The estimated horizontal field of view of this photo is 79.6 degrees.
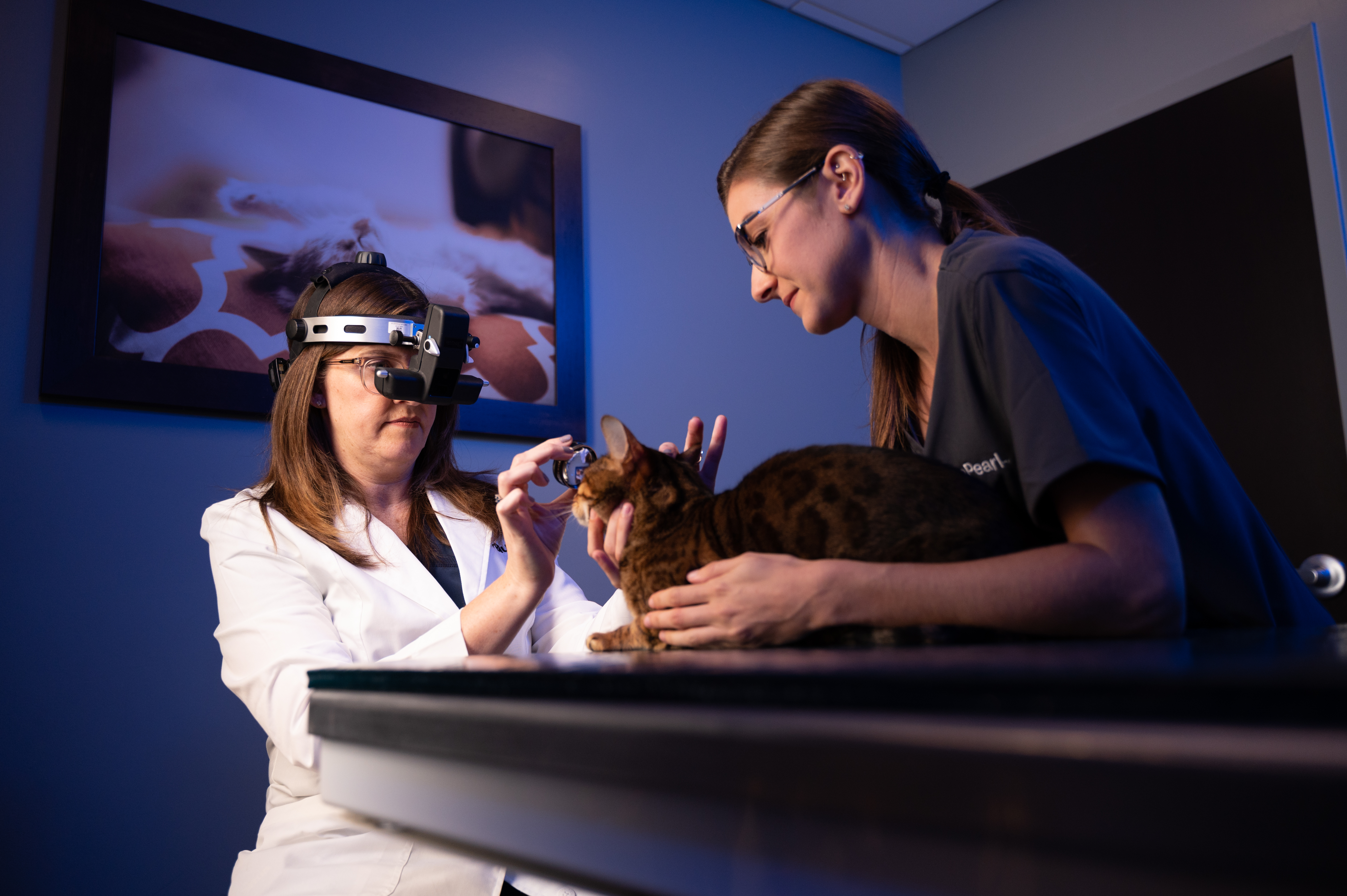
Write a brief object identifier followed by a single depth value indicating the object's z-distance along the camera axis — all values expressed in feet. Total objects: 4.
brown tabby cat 2.89
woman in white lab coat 3.90
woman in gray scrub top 2.42
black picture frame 6.16
